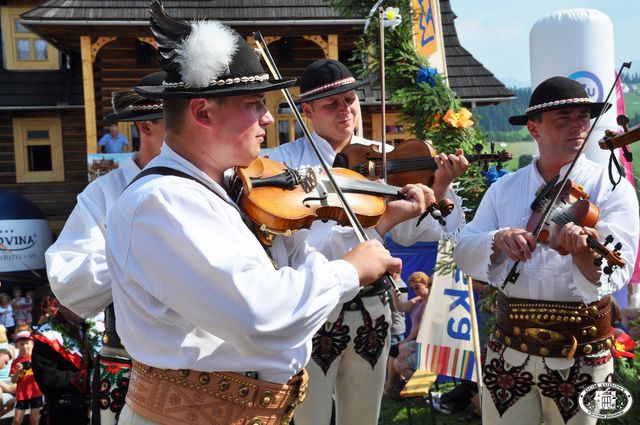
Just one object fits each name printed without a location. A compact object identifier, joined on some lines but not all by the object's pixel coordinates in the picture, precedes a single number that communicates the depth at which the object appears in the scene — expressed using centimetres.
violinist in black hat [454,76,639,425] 279
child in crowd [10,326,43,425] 654
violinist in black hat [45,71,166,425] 281
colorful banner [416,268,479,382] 510
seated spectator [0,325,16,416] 727
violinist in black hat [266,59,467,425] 300
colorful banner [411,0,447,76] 433
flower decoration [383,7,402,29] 393
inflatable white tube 511
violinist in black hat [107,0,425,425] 160
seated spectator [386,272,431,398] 665
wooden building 1238
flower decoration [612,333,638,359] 358
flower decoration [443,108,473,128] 414
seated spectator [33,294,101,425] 464
